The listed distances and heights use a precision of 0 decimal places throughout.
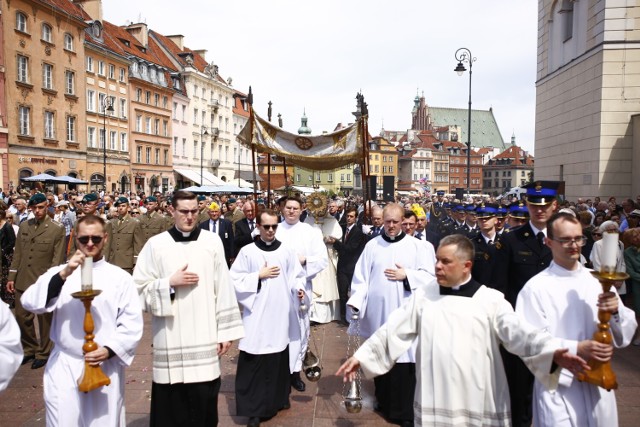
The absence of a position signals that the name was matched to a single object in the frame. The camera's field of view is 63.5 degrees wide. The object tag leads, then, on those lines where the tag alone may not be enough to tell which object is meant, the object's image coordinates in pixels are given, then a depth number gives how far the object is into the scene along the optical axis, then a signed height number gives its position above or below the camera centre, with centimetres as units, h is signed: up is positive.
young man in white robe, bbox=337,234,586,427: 332 -99
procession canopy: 944 +97
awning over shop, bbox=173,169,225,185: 5197 +188
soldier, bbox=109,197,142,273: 1041 -92
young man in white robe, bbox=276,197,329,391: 614 -77
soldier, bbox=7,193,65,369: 692 -87
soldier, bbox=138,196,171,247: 1235 -64
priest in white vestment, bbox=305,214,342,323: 923 -165
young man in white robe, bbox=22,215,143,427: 355 -97
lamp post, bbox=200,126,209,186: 5681 +695
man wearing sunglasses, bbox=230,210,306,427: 529 -134
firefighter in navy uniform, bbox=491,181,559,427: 465 -60
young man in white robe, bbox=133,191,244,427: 426 -100
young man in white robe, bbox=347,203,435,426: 529 -95
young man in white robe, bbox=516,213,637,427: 328 -79
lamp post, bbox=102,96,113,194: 3831 +705
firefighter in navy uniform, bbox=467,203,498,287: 503 -50
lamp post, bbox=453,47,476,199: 2152 +549
